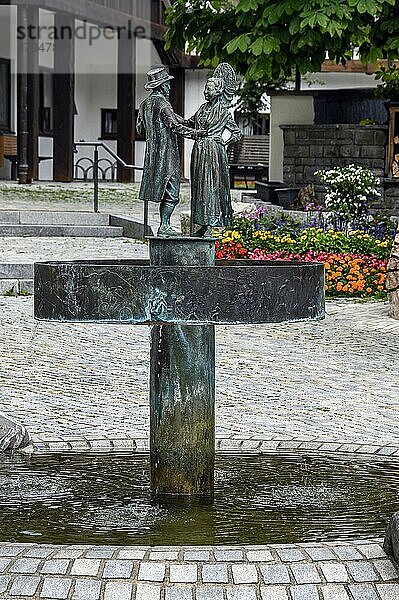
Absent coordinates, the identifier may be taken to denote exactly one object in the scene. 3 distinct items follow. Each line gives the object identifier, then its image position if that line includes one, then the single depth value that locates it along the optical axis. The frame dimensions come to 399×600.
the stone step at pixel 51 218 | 18.11
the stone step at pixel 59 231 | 17.80
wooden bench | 32.19
